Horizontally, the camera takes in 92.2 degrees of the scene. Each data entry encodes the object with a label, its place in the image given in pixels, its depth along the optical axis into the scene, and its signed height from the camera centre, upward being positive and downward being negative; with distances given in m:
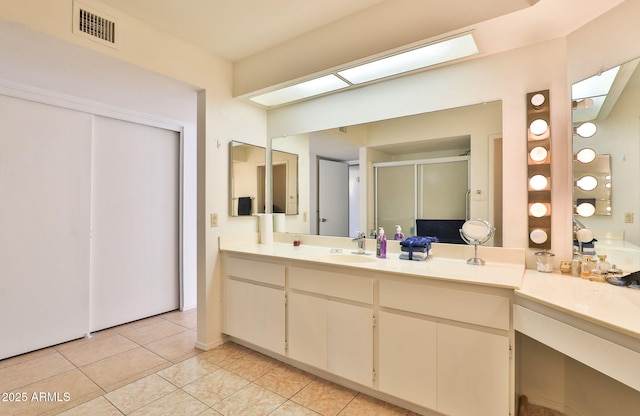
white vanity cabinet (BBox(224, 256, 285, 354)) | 2.33 -0.76
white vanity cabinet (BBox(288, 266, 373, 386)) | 1.91 -0.76
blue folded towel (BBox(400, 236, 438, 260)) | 2.09 -0.26
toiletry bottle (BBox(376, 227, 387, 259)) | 2.26 -0.29
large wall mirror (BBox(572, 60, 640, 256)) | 1.55 +0.28
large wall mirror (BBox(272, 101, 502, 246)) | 2.05 +0.31
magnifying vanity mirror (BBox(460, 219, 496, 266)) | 1.97 -0.16
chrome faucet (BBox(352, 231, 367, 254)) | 2.49 -0.26
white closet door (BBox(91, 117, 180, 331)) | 3.09 -0.15
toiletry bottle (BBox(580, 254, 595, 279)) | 1.69 -0.32
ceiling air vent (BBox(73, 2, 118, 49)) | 1.84 +1.14
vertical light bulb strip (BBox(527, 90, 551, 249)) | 1.83 +0.24
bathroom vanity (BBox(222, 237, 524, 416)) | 1.55 -0.70
